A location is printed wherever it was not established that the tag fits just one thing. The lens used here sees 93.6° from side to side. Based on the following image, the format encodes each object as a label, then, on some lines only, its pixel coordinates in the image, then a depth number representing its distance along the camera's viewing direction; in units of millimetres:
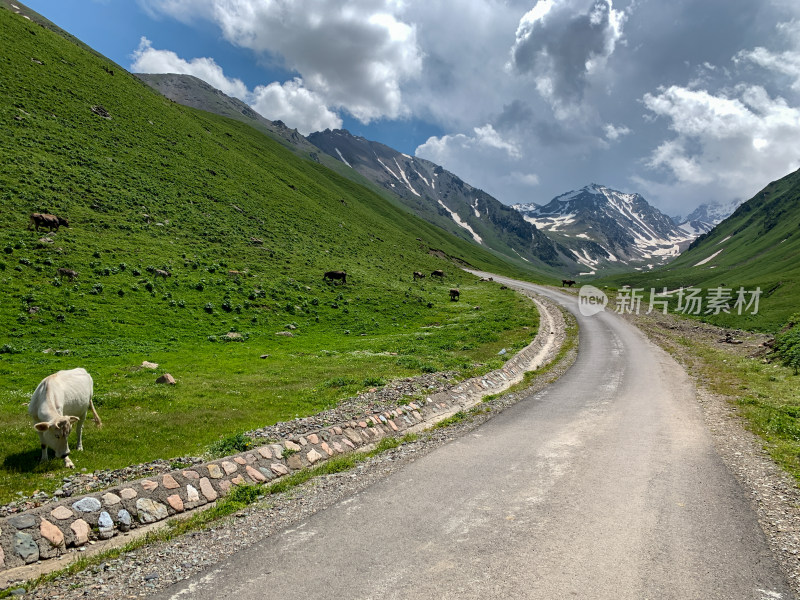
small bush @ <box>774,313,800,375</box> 27756
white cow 11188
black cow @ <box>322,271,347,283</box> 57906
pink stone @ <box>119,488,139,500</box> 10239
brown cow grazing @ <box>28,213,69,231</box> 39781
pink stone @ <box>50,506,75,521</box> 9075
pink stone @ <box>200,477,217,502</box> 11508
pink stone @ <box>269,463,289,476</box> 13358
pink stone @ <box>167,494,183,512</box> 10797
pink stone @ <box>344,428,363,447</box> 16248
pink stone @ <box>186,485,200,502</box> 11191
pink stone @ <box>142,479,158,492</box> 10711
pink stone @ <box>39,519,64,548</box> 8692
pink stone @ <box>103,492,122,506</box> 9883
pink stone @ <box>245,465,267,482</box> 12727
